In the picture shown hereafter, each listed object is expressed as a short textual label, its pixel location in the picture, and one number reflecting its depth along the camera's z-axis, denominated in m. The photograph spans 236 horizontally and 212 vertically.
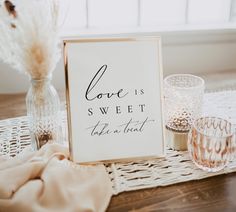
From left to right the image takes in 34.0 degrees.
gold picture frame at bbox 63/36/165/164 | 0.83
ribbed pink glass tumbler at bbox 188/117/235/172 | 0.81
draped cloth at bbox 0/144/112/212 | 0.72
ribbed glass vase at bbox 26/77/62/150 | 0.87
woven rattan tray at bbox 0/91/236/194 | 0.82
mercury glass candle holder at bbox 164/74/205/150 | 0.91
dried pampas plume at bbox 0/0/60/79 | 0.78
